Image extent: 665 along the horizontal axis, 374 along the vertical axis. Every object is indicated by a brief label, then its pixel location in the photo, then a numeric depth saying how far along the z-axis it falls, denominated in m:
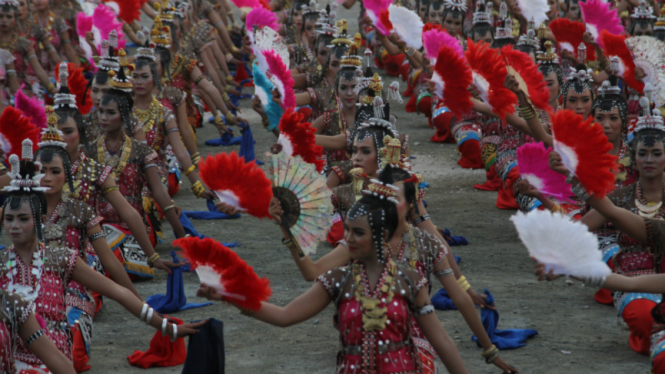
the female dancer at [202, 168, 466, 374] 7.21
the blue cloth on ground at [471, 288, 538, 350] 10.11
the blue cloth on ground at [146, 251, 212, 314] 11.60
